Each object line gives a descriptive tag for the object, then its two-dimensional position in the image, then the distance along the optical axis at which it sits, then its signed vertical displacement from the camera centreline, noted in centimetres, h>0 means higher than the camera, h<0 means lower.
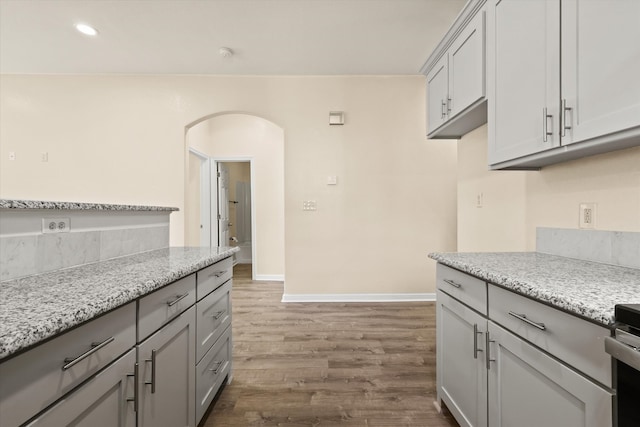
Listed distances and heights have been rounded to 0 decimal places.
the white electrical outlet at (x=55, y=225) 117 -6
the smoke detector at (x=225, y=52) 314 +166
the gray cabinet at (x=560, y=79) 101 +53
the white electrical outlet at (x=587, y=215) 146 -2
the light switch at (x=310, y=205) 371 +7
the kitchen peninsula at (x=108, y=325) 63 -32
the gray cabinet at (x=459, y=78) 172 +86
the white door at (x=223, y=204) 521 +11
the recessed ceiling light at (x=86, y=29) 281 +170
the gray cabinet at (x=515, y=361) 79 -50
